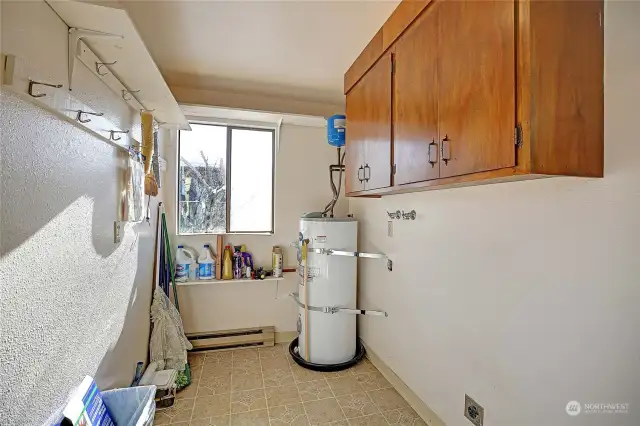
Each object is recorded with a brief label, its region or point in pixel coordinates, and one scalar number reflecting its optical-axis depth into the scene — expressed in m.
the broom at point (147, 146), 2.00
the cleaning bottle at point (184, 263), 2.86
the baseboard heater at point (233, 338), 2.94
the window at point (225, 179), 3.01
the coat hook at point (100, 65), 1.49
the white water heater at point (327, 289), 2.67
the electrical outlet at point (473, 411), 1.54
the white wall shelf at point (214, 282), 2.82
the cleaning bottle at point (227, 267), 2.95
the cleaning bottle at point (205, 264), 2.91
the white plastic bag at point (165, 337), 2.43
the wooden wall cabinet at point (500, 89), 0.91
